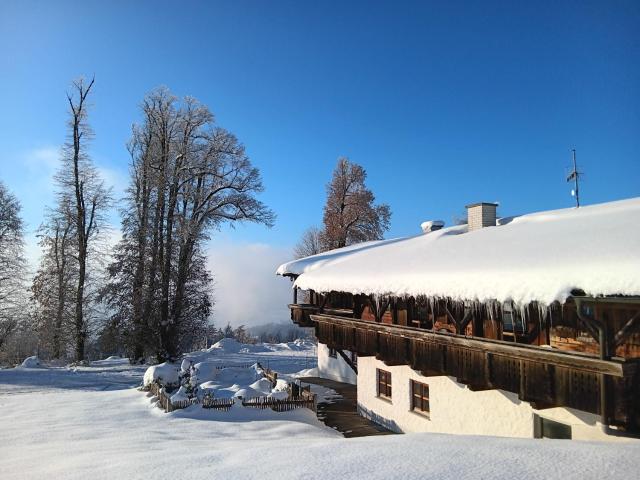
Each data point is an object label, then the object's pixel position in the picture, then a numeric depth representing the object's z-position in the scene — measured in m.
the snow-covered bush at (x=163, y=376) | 17.78
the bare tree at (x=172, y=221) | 25.62
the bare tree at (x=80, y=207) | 26.70
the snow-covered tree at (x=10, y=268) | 26.38
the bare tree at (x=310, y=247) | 39.20
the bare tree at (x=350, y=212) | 33.47
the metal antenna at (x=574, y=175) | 16.52
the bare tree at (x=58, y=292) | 26.66
